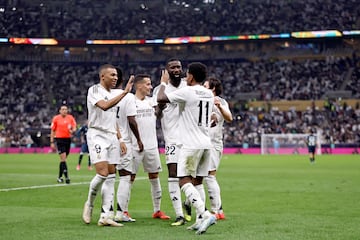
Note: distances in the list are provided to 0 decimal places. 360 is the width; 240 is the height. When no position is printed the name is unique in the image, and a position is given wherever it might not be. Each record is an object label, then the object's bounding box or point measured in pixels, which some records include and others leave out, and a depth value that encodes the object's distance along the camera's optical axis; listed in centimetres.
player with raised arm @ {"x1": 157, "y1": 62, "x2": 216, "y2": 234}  983
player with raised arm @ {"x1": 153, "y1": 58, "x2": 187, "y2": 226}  1083
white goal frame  5225
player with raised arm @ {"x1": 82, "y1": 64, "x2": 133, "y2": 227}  1058
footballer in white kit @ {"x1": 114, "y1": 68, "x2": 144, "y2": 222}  1144
